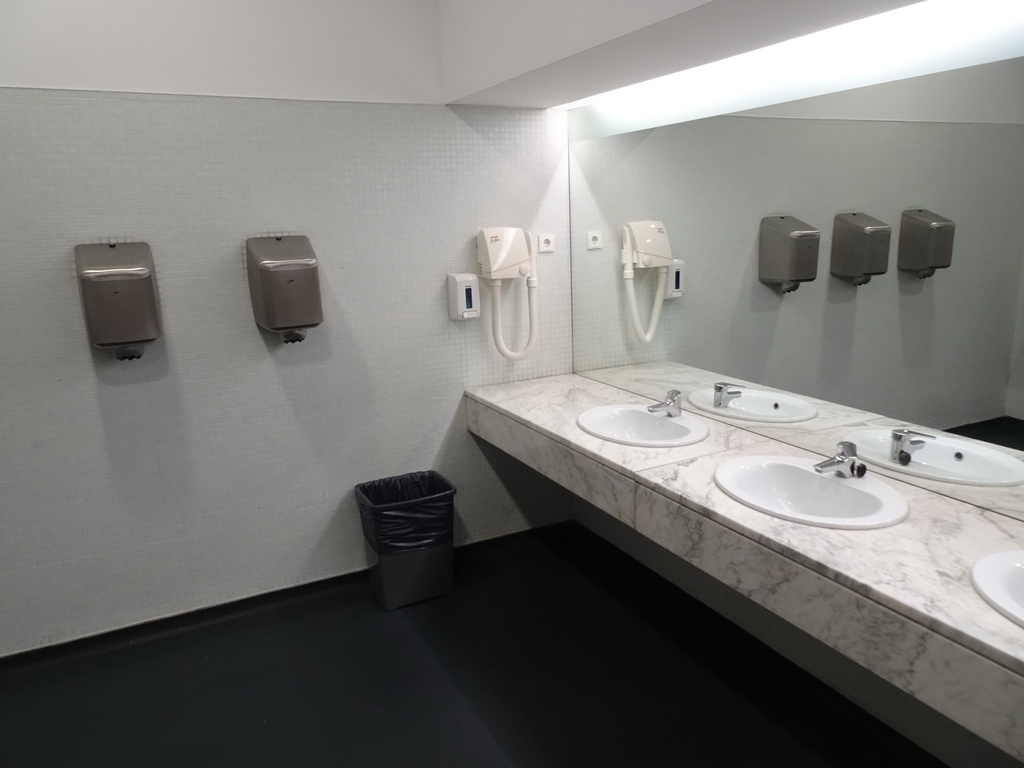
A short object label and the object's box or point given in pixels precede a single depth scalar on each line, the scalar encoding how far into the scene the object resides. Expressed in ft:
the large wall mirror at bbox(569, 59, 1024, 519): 5.66
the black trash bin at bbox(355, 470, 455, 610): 9.00
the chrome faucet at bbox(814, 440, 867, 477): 6.15
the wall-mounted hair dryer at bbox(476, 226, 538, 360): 9.70
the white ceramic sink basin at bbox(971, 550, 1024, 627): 4.15
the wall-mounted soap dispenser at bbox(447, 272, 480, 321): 9.69
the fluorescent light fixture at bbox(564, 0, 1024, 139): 5.47
